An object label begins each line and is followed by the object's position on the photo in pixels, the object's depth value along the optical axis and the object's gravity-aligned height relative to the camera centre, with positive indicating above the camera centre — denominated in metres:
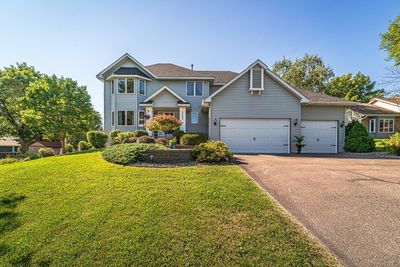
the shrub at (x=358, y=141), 14.29 -0.64
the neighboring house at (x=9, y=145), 36.72 -2.86
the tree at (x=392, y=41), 18.34 +8.73
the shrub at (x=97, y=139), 15.46 -0.68
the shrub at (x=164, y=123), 12.02 +0.48
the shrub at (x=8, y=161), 13.07 -2.11
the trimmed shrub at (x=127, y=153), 8.61 -1.03
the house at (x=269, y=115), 13.86 +1.17
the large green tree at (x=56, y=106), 18.31 +2.30
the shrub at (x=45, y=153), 14.33 -1.67
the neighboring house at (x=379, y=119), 23.17 +1.63
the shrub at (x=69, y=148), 20.00 -1.88
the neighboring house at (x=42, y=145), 28.88 -2.25
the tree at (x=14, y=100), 22.84 +3.51
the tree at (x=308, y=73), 30.55 +9.17
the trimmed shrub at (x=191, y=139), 14.11 -0.58
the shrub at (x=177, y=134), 15.77 -0.25
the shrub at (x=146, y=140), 12.10 -0.57
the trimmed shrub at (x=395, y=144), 12.38 -0.74
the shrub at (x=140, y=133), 15.51 -0.19
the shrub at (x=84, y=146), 16.78 -1.34
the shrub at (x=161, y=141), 12.45 -0.66
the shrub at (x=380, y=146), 13.44 -1.15
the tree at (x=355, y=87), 35.31 +8.17
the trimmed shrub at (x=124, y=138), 13.58 -0.52
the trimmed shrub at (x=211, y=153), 8.84 -0.98
